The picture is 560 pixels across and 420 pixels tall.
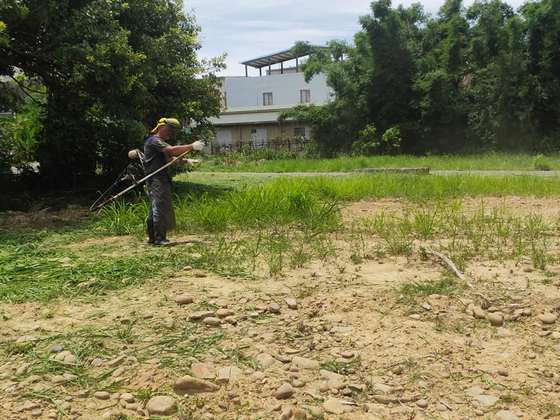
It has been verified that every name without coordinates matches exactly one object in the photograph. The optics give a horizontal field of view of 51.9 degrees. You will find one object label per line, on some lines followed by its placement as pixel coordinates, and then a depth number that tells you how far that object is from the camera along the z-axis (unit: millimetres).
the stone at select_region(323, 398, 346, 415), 2998
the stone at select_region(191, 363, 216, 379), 3293
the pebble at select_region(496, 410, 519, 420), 2930
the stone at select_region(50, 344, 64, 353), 3603
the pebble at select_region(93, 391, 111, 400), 3119
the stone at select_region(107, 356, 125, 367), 3432
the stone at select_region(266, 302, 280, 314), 4184
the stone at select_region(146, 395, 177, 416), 2973
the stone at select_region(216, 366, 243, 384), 3273
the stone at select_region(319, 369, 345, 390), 3209
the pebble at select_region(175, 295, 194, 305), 4352
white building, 38844
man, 6648
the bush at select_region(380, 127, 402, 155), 27406
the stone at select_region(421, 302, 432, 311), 4094
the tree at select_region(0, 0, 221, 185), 9273
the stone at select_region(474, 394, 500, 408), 3041
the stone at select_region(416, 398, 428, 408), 3045
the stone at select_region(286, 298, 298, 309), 4258
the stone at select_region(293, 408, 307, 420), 2947
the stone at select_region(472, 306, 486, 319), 3975
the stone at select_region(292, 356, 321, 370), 3413
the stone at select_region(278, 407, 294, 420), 2916
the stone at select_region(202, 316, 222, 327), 3965
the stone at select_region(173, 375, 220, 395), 3160
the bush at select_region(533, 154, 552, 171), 17852
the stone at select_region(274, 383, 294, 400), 3121
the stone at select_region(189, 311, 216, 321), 4039
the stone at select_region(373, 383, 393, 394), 3170
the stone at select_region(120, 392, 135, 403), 3088
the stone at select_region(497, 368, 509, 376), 3305
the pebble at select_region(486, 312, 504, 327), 3881
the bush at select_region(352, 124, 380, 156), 28156
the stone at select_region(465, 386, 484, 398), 3131
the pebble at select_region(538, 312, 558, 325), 3873
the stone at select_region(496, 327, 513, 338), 3750
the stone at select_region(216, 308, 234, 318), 4082
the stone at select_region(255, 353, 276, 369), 3438
